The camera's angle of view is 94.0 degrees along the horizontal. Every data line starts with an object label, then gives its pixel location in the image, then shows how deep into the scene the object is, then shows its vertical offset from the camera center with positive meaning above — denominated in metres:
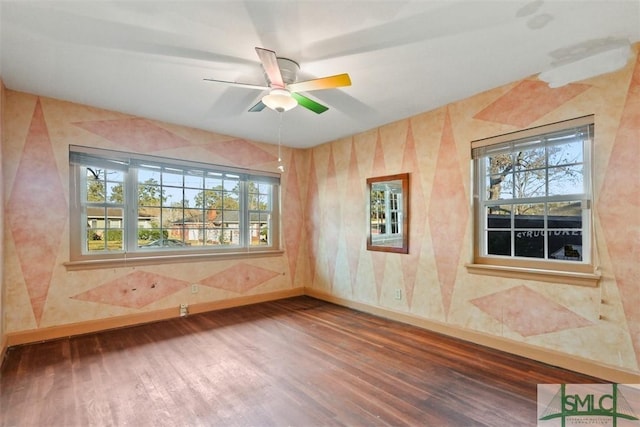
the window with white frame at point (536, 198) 2.55 +0.16
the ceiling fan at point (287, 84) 2.10 +0.99
